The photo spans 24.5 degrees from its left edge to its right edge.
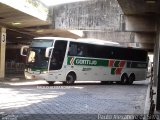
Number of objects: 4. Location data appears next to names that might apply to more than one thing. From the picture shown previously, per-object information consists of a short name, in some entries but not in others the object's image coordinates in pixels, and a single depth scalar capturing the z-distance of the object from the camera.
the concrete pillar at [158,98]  10.80
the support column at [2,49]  27.30
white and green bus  21.95
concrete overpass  23.08
